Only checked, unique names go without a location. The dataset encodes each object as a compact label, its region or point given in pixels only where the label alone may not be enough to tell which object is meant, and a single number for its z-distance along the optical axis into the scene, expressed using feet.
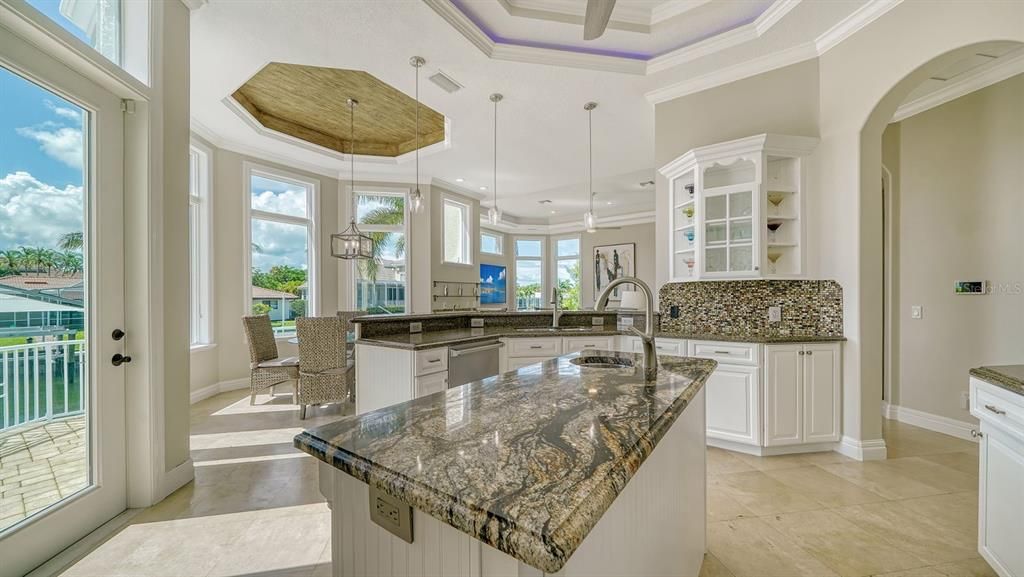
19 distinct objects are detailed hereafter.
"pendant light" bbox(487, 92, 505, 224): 12.87
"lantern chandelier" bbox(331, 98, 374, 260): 14.94
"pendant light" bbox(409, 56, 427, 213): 12.12
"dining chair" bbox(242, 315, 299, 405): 12.67
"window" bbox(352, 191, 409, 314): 19.65
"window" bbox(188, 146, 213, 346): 14.56
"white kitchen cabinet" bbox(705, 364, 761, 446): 9.26
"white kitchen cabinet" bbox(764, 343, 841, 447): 9.20
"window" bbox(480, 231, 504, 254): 30.66
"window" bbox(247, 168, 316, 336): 16.46
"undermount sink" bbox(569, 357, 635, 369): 5.96
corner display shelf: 9.71
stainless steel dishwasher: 9.63
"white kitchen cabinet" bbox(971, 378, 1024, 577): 4.50
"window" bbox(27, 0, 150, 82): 6.20
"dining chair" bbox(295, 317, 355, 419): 12.02
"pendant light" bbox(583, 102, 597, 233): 12.53
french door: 5.35
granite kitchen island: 1.81
